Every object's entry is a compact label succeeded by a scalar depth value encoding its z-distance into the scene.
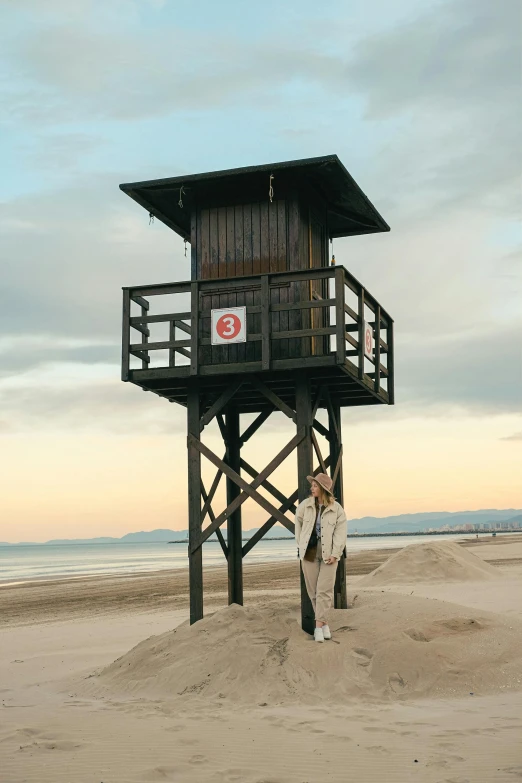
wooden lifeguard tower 12.48
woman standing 11.33
